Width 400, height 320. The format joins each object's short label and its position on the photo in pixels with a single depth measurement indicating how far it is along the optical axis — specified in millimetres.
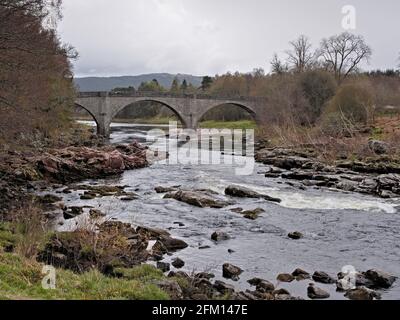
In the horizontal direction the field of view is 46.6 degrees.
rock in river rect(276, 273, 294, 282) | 12102
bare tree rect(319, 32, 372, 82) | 76938
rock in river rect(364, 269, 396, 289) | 11930
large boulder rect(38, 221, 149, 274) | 12305
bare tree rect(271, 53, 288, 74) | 90825
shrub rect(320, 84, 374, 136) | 48956
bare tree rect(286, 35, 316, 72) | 83750
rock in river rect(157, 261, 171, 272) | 12570
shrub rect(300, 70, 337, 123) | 59278
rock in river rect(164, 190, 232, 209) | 21859
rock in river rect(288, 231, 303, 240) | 16403
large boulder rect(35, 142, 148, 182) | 28609
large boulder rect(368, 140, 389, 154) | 36000
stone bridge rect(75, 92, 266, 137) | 66688
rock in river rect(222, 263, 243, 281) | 12281
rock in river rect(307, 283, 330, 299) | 11016
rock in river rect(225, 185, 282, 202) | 24000
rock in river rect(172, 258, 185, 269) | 13073
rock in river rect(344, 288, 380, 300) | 10970
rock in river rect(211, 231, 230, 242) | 16031
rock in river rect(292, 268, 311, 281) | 12312
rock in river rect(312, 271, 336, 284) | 12109
